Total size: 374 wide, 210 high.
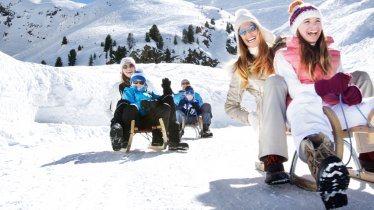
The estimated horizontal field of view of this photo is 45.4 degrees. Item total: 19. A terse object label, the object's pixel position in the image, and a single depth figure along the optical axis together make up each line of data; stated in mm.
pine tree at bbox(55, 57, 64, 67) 83975
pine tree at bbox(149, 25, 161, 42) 89719
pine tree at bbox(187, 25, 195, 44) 93125
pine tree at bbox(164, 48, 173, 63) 85562
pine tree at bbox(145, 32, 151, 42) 89281
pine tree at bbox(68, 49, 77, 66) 85562
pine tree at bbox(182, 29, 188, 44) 93031
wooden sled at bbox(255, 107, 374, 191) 2332
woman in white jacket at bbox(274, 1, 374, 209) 1913
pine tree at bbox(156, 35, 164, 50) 88250
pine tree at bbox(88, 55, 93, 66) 83750
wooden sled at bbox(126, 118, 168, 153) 5199
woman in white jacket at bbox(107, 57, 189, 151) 5145
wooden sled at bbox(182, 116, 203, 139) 8364
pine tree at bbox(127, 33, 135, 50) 87088
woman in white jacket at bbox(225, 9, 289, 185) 3566
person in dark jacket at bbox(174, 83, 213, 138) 8766
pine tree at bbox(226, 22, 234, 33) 108375
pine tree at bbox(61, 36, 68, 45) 101388
